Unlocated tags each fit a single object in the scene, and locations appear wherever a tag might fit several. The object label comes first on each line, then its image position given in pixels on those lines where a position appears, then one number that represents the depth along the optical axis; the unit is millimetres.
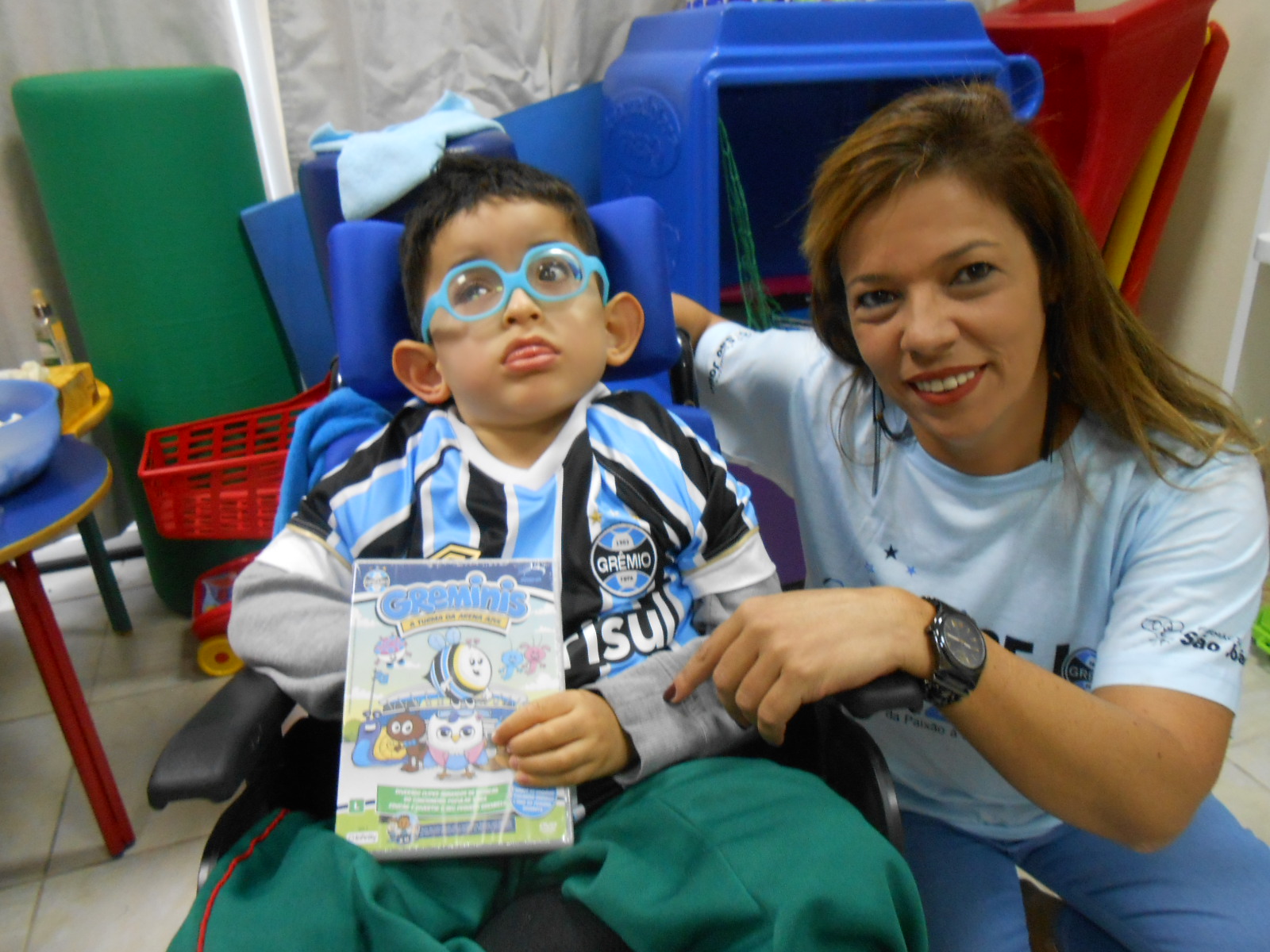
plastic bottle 1853
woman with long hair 764
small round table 1241
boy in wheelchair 698
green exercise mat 1749
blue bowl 1275
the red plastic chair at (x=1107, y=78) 1696
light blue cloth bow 1343
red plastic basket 1724
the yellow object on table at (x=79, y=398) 1660
